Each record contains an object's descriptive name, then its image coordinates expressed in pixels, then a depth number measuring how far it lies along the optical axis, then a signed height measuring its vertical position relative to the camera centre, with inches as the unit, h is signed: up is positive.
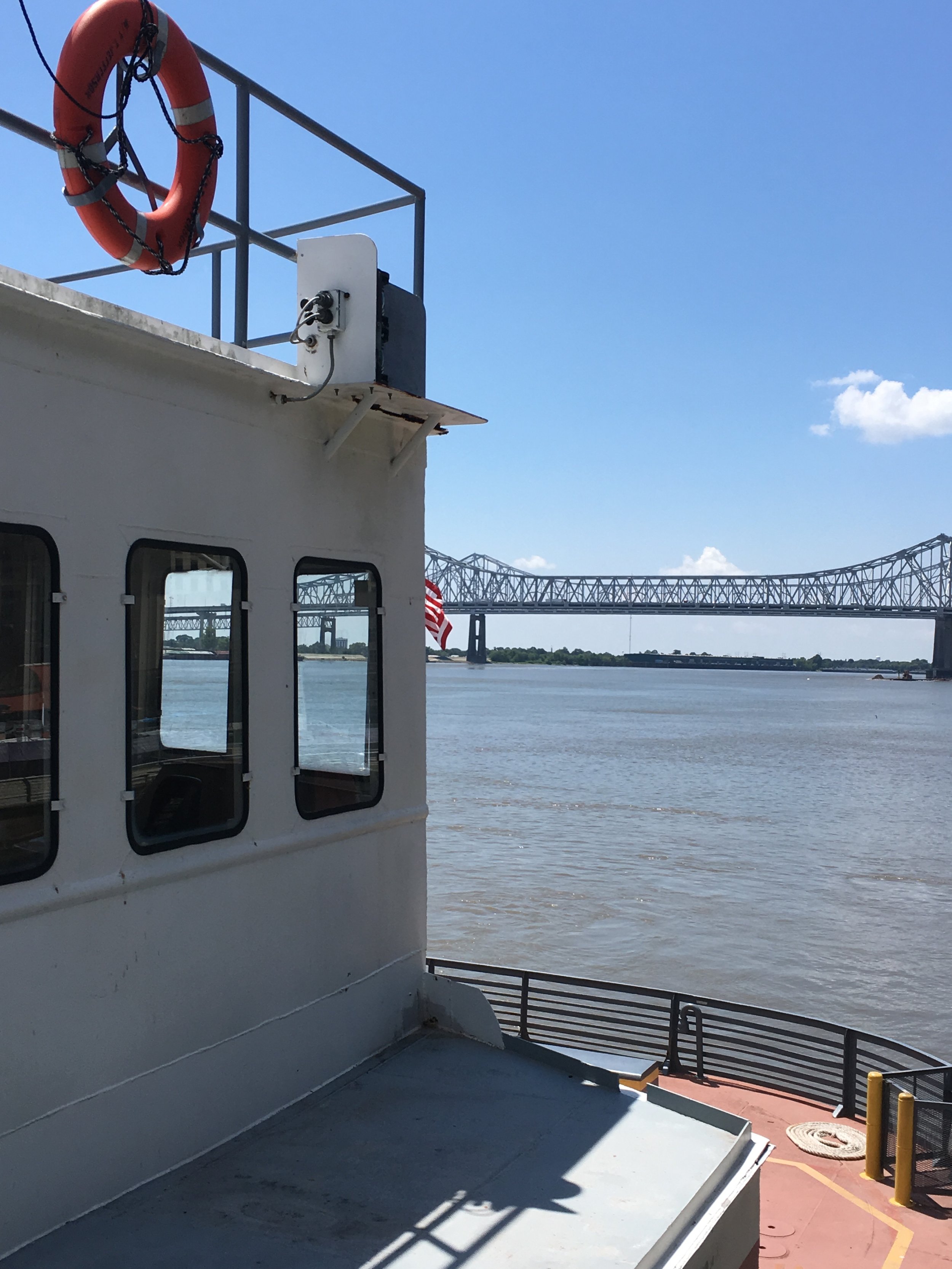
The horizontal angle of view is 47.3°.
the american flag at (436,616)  480.4 +17.6
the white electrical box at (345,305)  191.5 +62.0
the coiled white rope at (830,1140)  321.1 -146.6
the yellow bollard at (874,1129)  306.0 -134.1
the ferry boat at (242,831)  145.2 -28.4
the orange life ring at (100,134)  166.4 +83.4
